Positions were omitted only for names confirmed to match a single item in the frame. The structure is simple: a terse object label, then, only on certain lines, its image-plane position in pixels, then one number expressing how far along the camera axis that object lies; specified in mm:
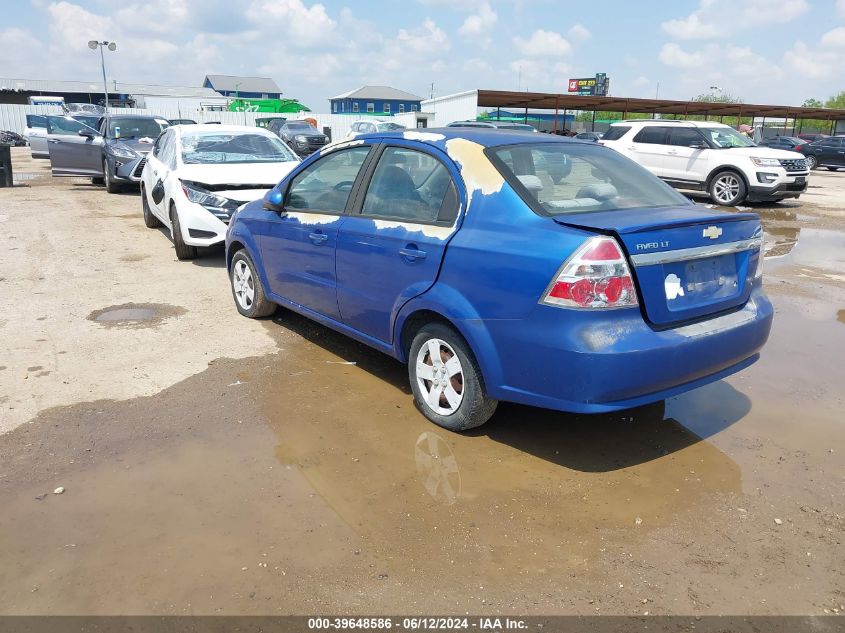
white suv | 14031
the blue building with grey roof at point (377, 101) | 98125
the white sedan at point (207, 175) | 7871
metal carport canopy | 34575
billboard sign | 73562
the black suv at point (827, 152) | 29139
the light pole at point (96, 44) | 33531
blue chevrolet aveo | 3174
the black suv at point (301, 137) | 26531
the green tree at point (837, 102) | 97000
